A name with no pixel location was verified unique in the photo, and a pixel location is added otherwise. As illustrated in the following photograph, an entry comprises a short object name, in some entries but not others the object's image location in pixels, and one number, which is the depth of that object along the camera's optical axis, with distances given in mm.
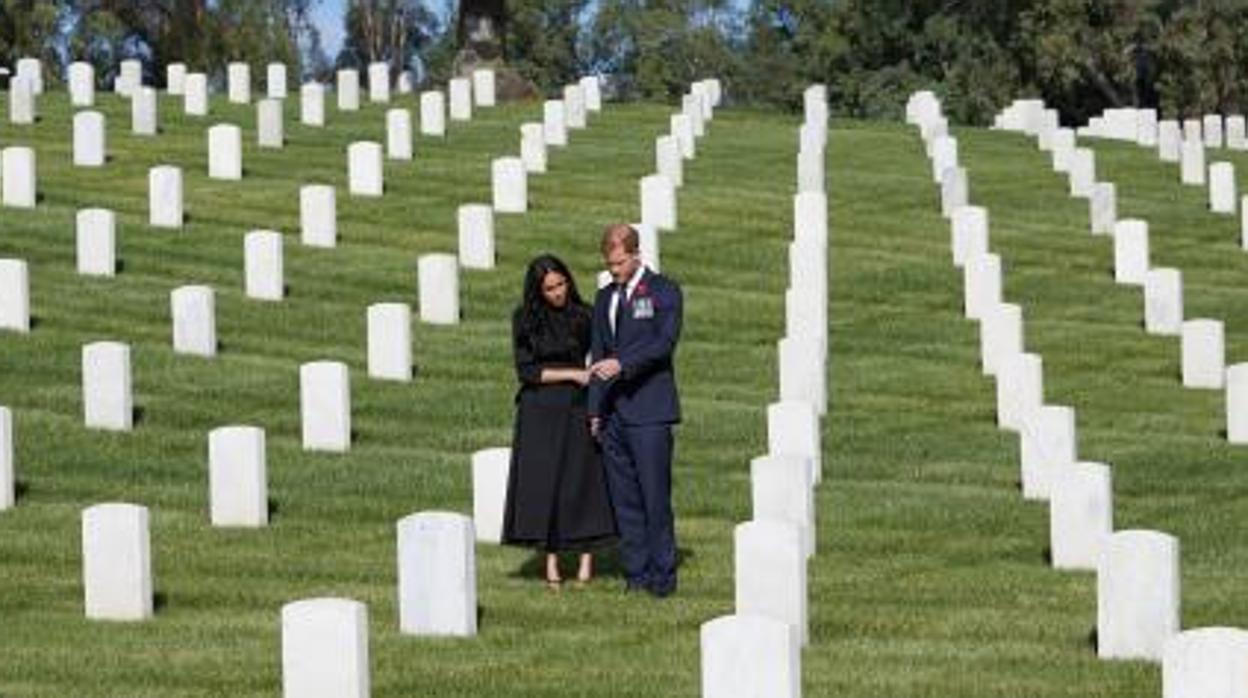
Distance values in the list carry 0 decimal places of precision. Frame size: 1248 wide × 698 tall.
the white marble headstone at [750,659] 14219
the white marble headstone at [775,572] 17531
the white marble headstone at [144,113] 44750
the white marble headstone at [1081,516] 20422
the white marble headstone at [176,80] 51153
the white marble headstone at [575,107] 49031
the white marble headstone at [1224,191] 43031
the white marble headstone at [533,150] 42656
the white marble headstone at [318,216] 35688
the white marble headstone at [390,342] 28672
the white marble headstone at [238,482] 21703
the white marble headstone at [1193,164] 46438
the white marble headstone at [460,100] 50281
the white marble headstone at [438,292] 31750
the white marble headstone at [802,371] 27797
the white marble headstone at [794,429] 23406
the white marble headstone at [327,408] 25047
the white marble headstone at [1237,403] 26578
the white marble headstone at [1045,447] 23422
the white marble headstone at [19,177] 36562
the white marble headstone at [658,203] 37781
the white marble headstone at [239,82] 51719
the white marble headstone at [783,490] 20656
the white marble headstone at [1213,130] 55906
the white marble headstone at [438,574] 17734
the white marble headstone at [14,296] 29469
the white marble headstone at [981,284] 33312
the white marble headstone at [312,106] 47878
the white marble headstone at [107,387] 25422
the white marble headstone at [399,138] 43594
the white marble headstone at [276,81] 53969
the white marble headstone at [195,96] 48125
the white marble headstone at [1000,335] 29984
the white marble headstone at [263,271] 32375
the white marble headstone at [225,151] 40500
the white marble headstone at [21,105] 45219
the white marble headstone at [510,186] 38812
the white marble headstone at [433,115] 47438
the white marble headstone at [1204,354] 30344
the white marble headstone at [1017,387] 26875
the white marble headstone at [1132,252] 36781
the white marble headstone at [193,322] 29125
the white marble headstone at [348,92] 51344
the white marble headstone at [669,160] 41469
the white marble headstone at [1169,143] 49250
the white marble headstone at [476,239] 34906
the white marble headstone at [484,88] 53344
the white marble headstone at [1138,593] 17141
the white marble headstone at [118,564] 18281
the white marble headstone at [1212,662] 14297
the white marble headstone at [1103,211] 40156
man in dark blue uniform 18922
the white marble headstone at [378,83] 54344
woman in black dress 19203
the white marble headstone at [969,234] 36500
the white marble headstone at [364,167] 40000
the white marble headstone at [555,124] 46188
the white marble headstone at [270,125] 44219
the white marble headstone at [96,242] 32938
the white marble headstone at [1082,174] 43562
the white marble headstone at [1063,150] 45875
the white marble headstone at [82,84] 48781
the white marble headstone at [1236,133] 55562
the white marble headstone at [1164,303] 33438
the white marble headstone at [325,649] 15367
